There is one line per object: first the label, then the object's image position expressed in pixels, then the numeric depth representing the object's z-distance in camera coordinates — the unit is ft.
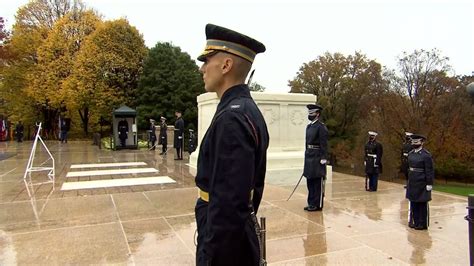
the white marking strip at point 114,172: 37.83
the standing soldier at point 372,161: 30.40
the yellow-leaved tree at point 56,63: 109.29
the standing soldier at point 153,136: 71.15
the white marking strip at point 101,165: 44.83
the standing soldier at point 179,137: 50.78
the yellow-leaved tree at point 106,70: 108.37
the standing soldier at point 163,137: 59.29
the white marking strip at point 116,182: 30.60
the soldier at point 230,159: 5.85
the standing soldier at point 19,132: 105.91
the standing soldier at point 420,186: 18.72
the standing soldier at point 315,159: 22.84
